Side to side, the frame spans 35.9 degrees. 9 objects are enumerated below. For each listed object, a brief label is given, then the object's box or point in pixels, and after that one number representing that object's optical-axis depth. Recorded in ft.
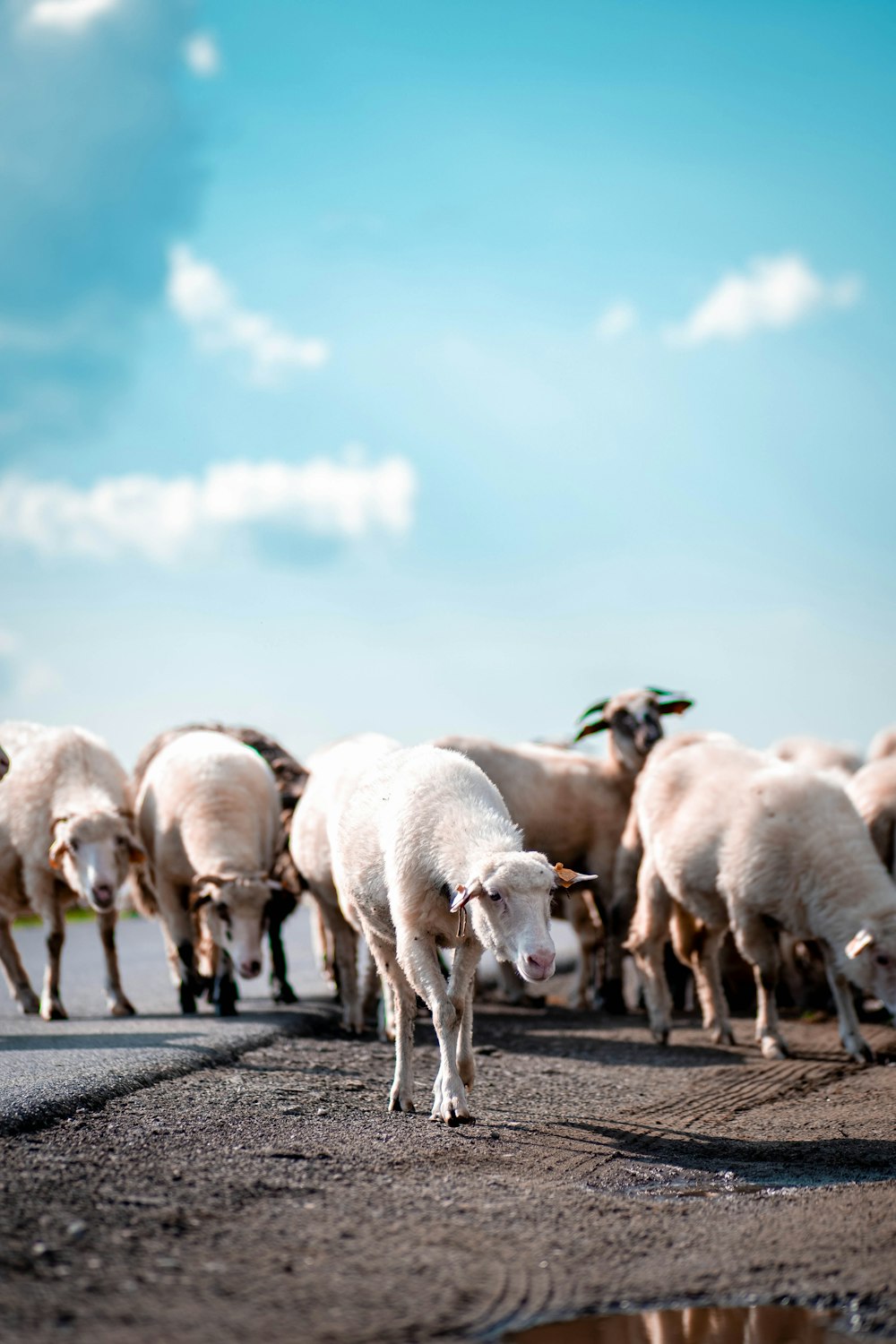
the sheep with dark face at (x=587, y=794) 42.32
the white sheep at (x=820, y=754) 54.29
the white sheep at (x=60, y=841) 36.04
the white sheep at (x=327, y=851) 34.09
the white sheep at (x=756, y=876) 31.14
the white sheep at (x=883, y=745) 47.14
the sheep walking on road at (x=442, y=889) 20.81
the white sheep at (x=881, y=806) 38.75
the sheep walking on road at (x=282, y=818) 36.35
